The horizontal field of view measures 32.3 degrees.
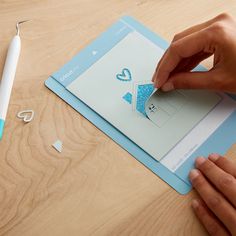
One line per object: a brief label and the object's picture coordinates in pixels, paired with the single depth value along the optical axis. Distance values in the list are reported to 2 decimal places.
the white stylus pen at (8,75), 0.72
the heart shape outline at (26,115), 0.73
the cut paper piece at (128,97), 0.75
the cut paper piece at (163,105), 0.74
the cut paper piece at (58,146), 0.70
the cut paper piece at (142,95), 0.75
